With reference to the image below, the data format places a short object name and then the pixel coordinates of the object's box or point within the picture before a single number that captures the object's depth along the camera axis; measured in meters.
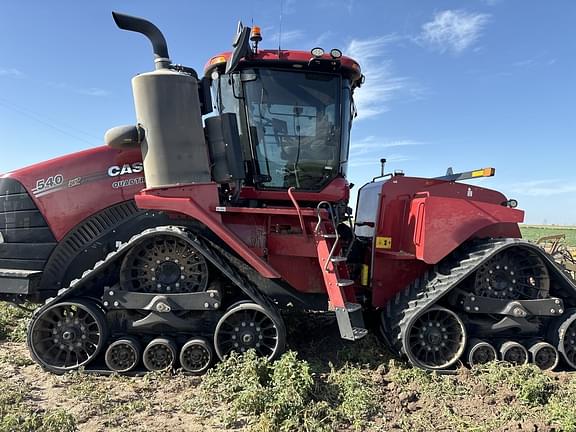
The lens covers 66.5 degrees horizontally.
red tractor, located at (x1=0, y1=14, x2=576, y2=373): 4.47
